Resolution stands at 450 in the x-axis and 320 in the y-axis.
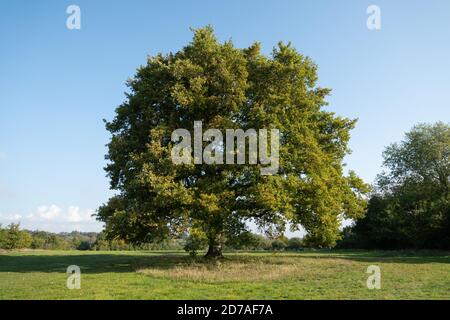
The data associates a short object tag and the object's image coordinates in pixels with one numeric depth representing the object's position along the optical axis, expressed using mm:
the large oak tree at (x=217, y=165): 28578
